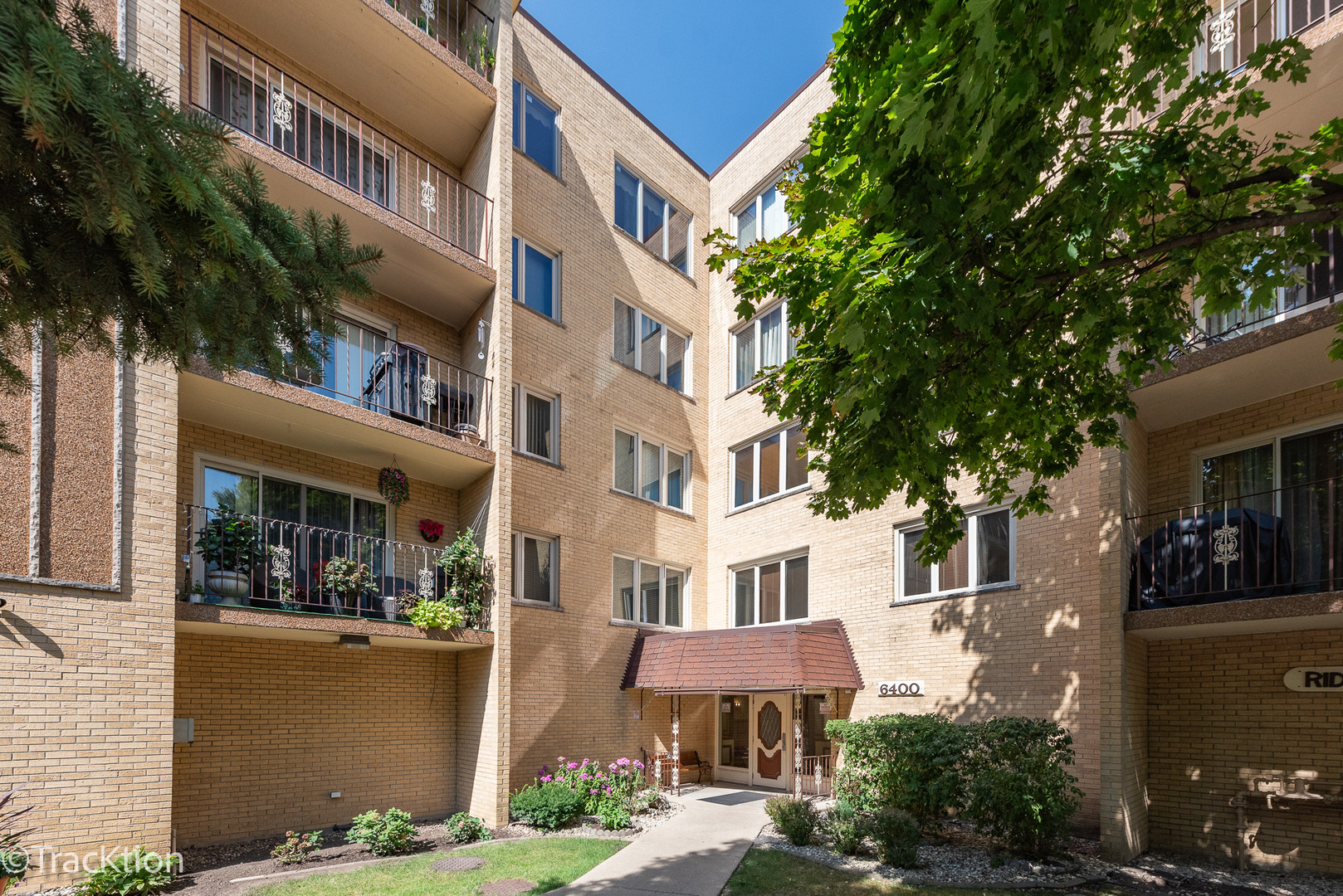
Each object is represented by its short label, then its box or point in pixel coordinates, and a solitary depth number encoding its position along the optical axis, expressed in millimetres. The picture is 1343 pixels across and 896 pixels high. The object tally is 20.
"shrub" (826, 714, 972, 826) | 10359
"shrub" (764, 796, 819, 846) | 10492
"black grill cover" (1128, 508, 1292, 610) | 8617
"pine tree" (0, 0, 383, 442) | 2801
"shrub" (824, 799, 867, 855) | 9961
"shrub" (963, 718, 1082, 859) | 9305
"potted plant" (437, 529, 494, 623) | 11812
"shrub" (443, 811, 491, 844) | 10680
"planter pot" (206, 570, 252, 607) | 9547
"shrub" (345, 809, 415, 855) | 9891
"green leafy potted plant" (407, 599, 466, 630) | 11039
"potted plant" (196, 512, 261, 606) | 9578
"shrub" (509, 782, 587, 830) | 11430
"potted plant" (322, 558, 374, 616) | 10656
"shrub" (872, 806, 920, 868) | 9336
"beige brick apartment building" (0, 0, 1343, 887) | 8500
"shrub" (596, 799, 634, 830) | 11516
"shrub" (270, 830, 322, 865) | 9352
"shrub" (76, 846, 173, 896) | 7738
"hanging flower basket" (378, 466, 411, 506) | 12109
